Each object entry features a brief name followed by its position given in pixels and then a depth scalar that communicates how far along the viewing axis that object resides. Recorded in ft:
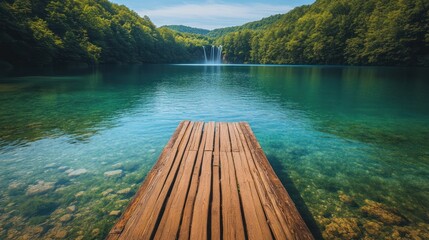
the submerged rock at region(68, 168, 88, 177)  25.22
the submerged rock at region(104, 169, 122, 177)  25.52
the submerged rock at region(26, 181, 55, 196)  21.57
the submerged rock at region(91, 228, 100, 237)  16.75
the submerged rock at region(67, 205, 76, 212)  19.25
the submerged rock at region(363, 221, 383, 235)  17.28
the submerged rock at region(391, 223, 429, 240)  16.70
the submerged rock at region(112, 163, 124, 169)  27.43
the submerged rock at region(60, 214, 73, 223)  18.02
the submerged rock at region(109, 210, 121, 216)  19.03
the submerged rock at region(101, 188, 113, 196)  21.80
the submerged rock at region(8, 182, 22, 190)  22.14
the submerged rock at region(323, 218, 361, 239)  16.97
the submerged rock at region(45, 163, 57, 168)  26.79
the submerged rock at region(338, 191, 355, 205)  21.01
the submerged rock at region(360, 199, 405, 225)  18.48
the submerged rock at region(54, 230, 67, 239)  16.31
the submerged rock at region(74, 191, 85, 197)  21.43
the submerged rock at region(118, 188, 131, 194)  22.21
